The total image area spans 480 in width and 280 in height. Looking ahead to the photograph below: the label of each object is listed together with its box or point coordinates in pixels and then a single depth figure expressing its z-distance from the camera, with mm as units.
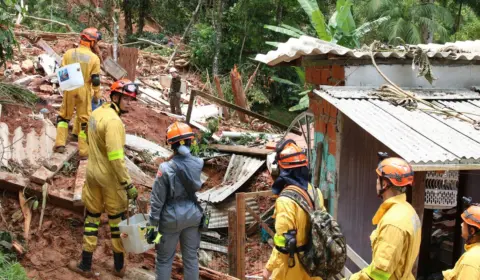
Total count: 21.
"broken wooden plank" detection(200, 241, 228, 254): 9031
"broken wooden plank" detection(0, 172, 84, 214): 7398
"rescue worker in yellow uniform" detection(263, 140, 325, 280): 4758
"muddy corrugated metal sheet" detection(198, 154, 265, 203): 10156
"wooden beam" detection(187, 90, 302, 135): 11609
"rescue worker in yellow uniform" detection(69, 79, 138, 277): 6344
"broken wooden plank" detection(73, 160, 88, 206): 7434
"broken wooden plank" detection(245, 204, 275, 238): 7744
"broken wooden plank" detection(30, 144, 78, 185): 7531
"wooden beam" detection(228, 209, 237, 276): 7461
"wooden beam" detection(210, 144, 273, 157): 11083
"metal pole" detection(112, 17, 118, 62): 15294
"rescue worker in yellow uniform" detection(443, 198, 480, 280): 4055
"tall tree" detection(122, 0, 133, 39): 22297
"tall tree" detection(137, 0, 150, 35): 22359
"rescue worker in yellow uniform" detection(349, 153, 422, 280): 4207
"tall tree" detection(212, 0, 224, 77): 19302
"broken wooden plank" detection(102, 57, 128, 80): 13766
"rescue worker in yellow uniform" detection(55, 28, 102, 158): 8305
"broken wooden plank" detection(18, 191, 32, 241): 7087
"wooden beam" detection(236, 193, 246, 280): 7508
